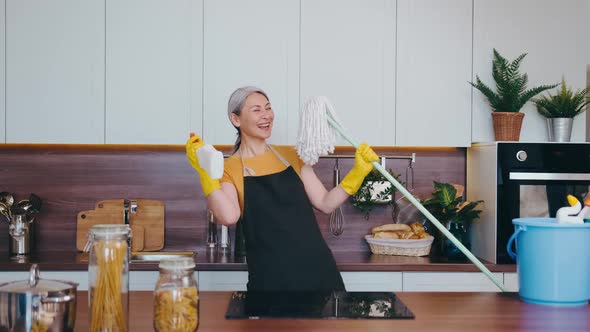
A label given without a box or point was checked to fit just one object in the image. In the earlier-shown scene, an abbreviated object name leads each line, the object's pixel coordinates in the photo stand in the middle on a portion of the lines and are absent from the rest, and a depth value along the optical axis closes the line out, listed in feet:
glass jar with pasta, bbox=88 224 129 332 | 4.18
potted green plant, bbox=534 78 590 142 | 10.06
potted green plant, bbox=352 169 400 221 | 10.72
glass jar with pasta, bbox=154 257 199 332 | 4.11
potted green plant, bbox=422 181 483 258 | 10.12
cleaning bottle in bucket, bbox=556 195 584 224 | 5.43
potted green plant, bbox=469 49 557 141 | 9.98
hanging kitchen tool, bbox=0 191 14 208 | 10.53
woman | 7.55
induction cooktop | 5.04
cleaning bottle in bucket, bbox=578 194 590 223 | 5.56
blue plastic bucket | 5.36
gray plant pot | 10.11
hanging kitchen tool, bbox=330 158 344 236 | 11.21
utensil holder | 10.20
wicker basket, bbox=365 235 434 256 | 10.07
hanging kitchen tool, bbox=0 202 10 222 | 10.41
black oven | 9.80
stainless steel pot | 3.97
